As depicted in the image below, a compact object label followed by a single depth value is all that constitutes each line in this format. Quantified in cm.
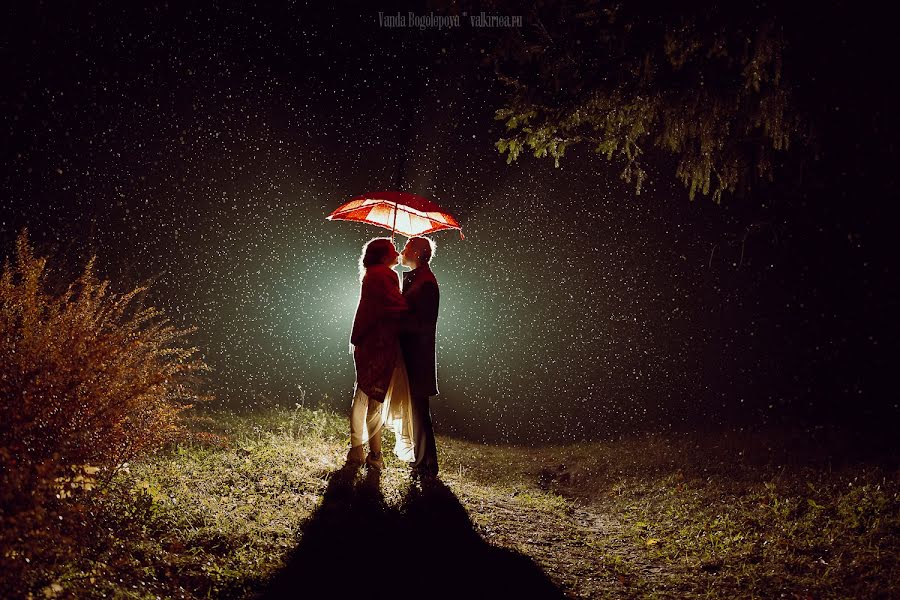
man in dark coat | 500
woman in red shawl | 480
